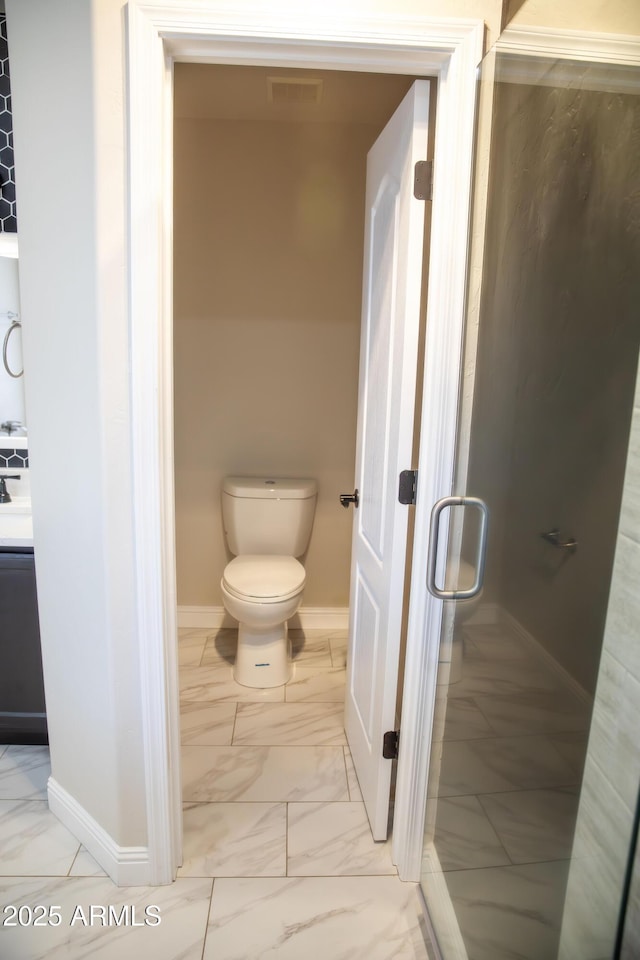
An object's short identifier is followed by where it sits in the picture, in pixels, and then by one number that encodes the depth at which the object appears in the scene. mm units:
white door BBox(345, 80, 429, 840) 1476
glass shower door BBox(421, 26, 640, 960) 879
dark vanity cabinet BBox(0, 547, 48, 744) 1920
